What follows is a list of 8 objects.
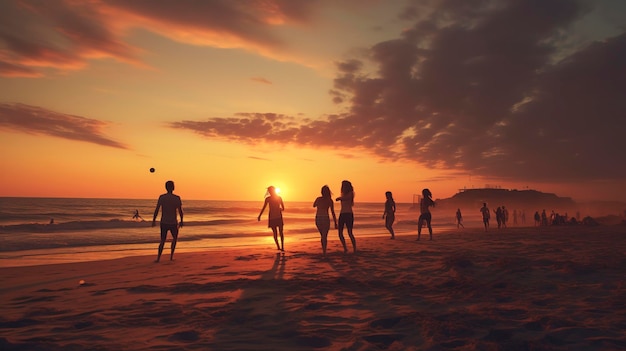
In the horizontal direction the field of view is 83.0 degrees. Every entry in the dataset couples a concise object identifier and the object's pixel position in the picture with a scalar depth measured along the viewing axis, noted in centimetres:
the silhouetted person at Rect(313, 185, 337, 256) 1144
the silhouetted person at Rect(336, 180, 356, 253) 1183
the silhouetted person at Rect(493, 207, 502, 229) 3118
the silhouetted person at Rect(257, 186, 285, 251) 1244
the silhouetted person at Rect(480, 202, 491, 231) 2786
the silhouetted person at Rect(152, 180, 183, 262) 1077
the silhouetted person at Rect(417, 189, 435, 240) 1645
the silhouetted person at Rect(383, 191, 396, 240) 1725
